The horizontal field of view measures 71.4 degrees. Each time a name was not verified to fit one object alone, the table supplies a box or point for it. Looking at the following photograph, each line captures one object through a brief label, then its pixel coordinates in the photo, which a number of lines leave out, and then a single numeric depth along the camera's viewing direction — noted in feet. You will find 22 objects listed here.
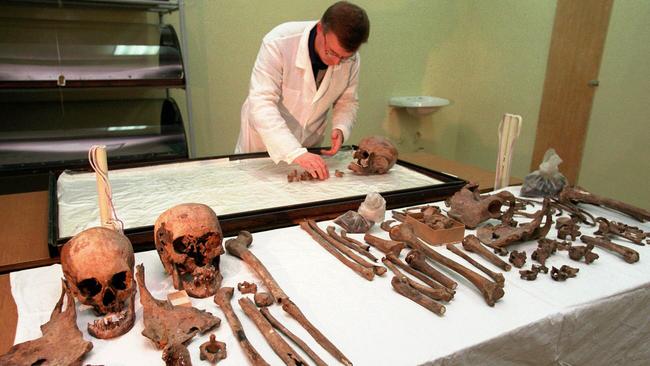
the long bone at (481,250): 6.31
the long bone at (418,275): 5.51
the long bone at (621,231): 7.25
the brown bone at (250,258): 5.28
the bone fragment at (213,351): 4.17
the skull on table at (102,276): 4.62
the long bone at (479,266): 5.68
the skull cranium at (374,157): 9.95
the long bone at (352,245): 6.44
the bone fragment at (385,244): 6.43
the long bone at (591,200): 8.30
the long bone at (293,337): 4.22
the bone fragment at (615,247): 6.53
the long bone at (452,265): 5.37
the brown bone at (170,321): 4.38
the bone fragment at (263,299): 5.08
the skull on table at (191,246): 5.32
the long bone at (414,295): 5.10
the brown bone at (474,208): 7.40
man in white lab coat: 8.58
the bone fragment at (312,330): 4.26
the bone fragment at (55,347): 4.03
